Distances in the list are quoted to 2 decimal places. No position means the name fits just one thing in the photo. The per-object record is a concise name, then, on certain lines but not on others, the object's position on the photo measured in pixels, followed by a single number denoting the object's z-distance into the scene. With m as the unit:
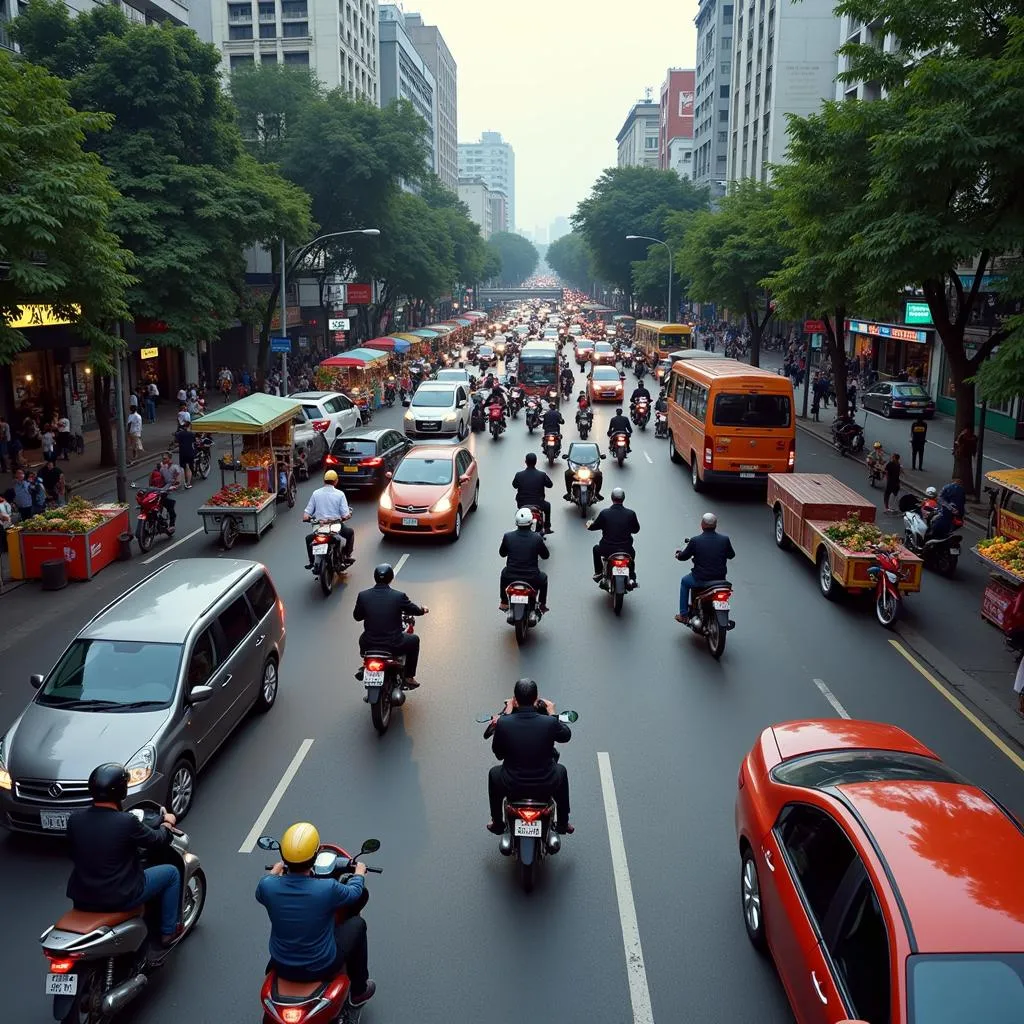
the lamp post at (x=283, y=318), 37.68
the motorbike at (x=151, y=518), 19.02
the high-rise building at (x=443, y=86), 154.12
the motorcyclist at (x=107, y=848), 5.93
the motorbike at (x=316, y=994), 5.23
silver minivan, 8.04
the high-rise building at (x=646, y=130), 176.12
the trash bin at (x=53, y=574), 16.56
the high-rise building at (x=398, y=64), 112.38
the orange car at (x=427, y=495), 18.81
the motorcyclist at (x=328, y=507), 16.39
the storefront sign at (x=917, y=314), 42.10
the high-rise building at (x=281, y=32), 84.38
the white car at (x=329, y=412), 29.16
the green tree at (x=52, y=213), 15.45
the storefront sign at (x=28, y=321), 27.96
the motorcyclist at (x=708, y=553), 12.97
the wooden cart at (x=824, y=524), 14.80
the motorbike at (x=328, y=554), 15.88
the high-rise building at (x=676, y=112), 138.41
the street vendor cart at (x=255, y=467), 19.25
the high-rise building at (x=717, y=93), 99.94
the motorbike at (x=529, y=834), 7.34
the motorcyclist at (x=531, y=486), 17.89
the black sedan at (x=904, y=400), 39.42
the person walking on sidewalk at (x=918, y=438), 26.38
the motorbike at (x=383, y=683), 10.38
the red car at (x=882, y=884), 4.46
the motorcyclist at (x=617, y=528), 14.60
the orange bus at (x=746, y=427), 22.72
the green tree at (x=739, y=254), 44.00
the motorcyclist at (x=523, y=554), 12.92
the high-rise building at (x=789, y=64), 72.19
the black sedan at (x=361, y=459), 23.89
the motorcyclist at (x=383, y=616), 10.50
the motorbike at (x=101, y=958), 5.69
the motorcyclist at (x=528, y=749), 7.36
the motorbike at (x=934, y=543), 17.34
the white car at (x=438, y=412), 31.47
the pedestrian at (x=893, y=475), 22.33
